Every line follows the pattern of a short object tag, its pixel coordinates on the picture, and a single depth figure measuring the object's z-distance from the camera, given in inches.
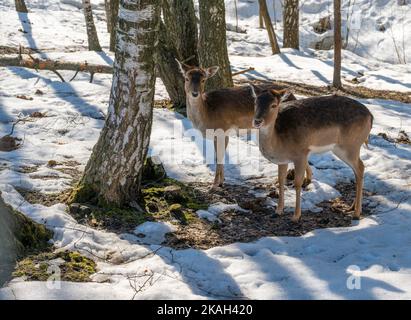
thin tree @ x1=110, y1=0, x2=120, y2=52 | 622.7
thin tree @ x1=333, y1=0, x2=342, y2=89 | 548.9
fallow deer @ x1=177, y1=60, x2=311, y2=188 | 321.7
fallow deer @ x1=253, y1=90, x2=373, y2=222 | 269.3
